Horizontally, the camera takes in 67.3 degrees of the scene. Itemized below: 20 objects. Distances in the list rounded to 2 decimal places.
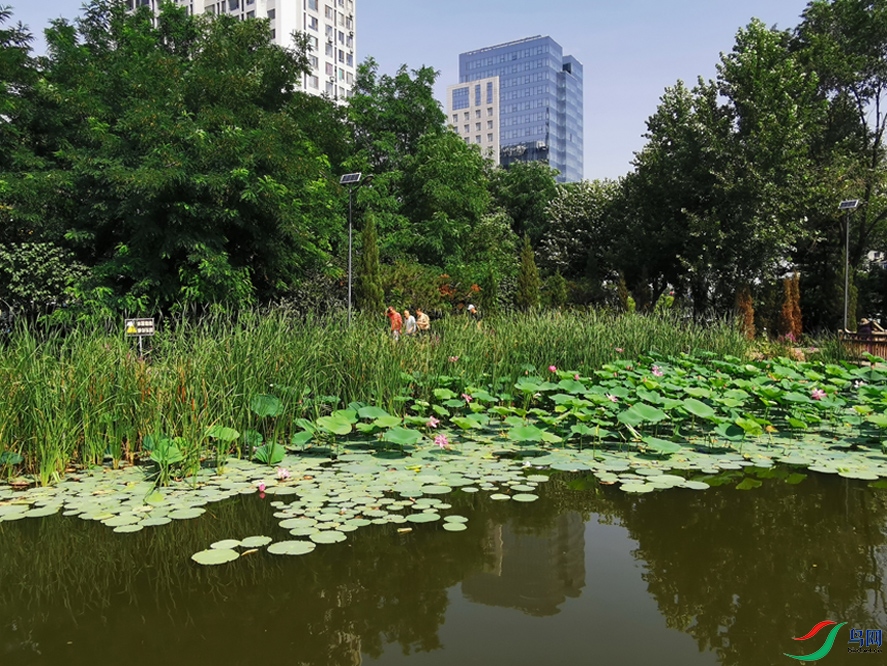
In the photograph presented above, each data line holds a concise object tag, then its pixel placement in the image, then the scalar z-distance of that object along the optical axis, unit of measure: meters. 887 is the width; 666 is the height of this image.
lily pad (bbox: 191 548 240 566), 2.99
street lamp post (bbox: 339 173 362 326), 15.18
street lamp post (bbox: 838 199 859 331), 16.48
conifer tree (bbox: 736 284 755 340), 20.40
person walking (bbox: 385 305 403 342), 12.33
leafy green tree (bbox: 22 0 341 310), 12.57
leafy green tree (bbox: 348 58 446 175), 24.03
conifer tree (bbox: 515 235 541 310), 22.72
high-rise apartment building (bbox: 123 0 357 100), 57.47
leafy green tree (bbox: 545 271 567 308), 25.25
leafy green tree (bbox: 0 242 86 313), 12.61
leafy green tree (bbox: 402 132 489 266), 22.25
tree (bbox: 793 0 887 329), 21.98
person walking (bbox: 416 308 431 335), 12.67
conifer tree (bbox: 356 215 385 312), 18.22
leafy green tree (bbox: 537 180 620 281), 29.73
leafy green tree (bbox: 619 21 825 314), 20.89
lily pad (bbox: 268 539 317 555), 3.09
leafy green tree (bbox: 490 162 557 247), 37.22
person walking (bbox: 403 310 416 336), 13.12
